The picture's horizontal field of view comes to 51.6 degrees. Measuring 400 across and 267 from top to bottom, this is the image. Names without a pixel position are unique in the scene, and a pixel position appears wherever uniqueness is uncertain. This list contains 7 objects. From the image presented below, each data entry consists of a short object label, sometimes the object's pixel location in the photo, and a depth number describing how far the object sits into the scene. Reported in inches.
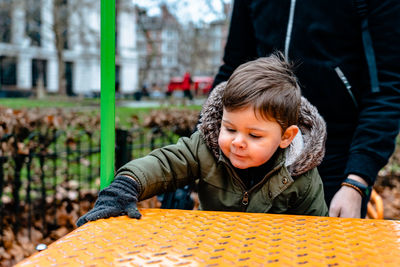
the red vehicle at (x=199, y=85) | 1207.1
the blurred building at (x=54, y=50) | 786.8
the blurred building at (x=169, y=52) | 633.7
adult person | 57.6
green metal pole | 43.2
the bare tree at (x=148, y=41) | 519.5
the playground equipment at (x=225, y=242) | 28.8
